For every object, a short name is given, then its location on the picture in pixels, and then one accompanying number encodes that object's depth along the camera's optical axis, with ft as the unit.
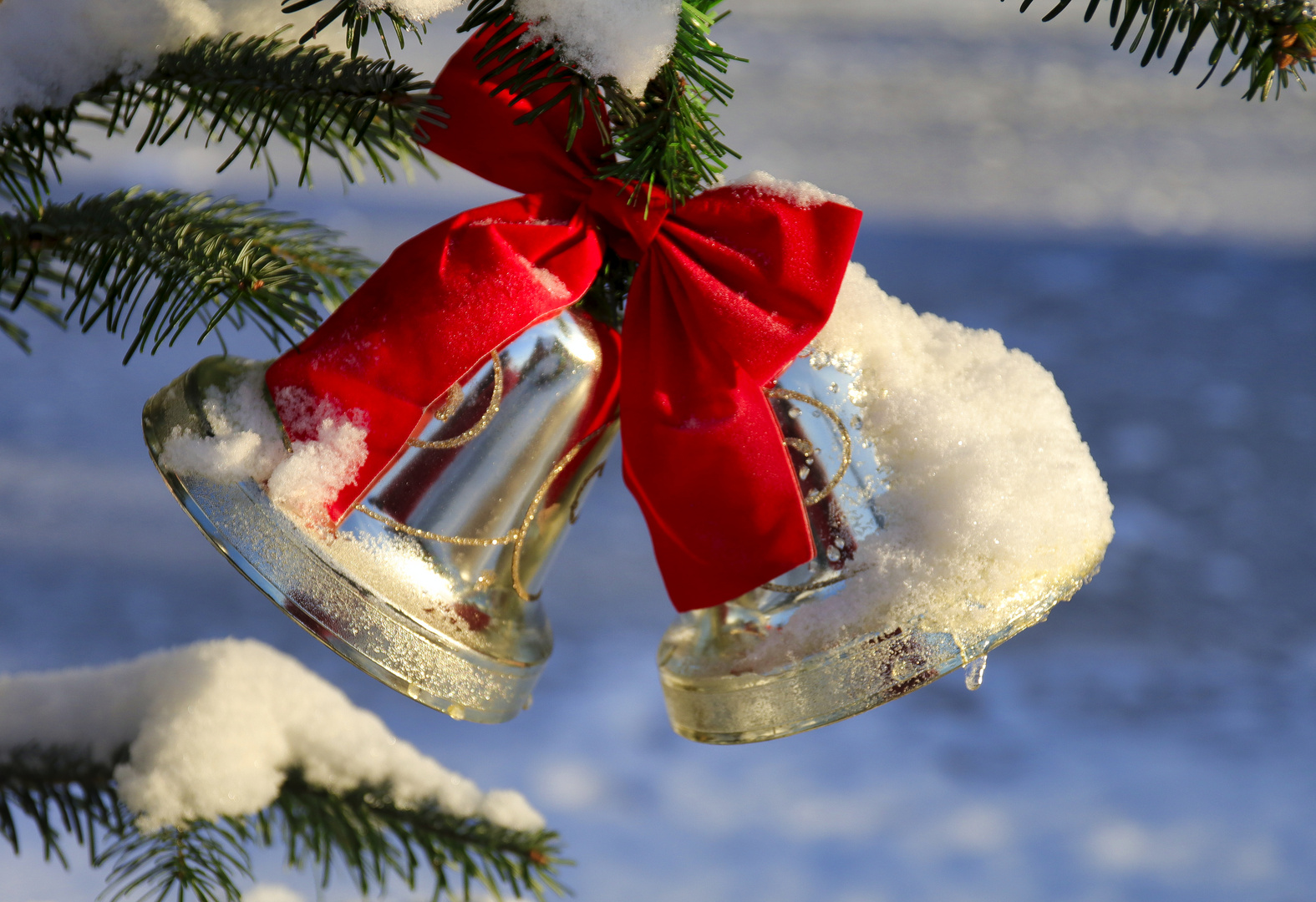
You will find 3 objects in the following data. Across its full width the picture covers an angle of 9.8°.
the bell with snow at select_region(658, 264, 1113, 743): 4.08
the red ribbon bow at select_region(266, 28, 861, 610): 4.05
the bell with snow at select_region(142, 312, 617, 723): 4.06
